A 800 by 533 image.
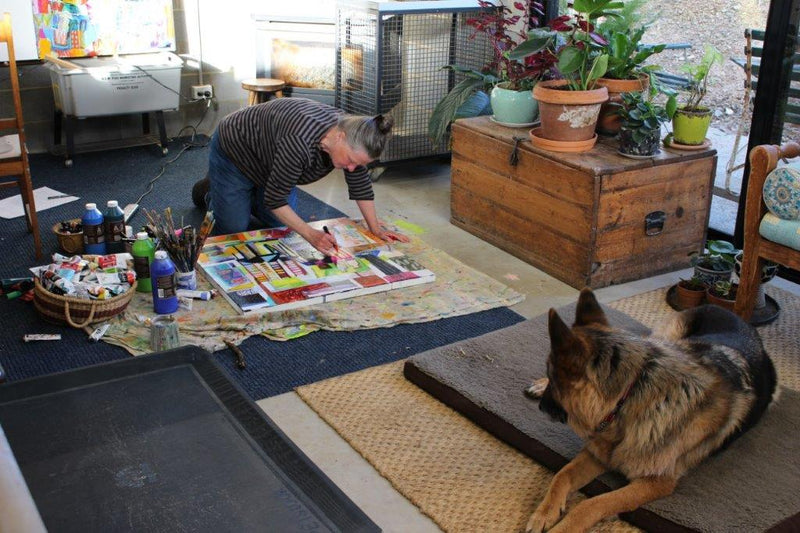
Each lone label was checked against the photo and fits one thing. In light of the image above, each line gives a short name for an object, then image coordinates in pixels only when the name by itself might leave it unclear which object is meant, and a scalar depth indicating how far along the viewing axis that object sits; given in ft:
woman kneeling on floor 9.68
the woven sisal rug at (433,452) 6.54
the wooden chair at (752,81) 11.04
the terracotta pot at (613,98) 11.15
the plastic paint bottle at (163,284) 9.14
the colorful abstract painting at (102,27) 14.89
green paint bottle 9.64
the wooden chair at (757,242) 8.98
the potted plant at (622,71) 10.98
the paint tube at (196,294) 9.71
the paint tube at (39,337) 8.82
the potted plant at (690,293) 10.10
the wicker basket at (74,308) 8.83
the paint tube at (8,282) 9.88
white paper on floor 12.57
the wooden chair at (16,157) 10.48
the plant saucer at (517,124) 11.89
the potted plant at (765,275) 9.89
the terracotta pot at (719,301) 9.71
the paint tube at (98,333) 8.78
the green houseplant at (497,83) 11.78
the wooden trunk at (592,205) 10.27
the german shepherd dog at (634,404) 5.71
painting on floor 9.71
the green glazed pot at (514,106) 11.77
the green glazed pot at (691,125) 10.68
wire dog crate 13.80
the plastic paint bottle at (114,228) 10.68
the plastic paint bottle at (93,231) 10.53
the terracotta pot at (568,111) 10.55
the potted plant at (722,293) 9.75
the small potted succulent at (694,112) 10.69
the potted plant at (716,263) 10.11
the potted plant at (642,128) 10.32
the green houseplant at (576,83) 10.57
